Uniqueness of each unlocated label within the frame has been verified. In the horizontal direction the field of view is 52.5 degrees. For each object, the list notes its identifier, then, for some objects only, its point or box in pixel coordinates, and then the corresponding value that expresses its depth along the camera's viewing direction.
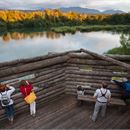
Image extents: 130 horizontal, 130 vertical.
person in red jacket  4.14
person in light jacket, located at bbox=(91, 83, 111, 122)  3.94
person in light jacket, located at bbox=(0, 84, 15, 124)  3.85
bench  4.36
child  4.77
